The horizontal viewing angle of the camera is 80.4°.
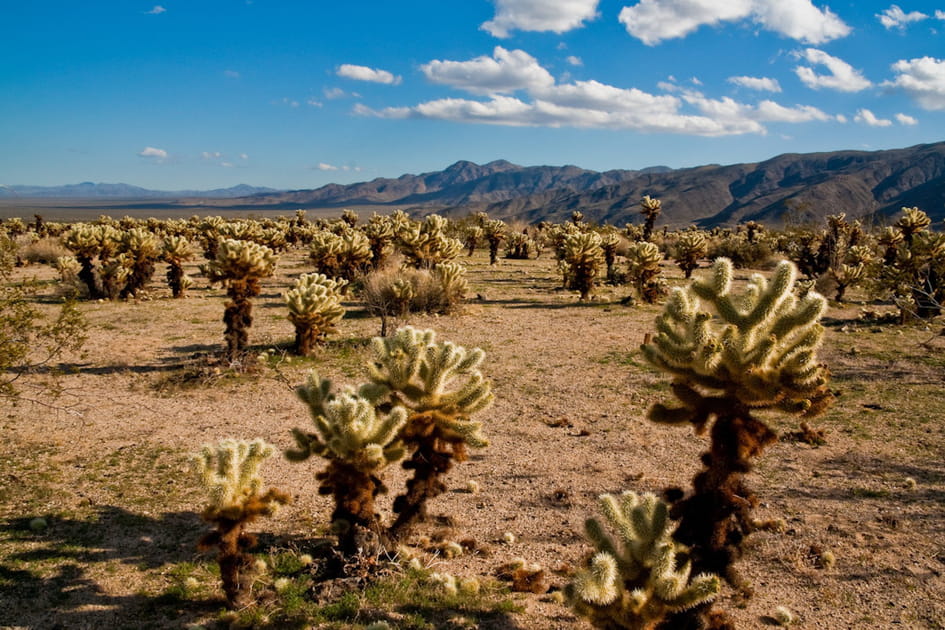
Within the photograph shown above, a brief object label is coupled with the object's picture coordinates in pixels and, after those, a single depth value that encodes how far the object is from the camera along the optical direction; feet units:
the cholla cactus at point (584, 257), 65.77
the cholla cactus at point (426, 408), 19.03
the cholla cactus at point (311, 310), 42.04
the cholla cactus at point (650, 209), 104.01
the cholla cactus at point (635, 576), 13.29
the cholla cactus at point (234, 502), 16.26
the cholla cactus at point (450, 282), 58.75
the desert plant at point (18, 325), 24.40
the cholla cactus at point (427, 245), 67.21
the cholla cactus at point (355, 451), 17.21
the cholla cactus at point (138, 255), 62.90
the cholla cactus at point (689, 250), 79.51
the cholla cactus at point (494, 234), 103.19
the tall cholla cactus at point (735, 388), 15.53
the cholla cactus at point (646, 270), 63.52
